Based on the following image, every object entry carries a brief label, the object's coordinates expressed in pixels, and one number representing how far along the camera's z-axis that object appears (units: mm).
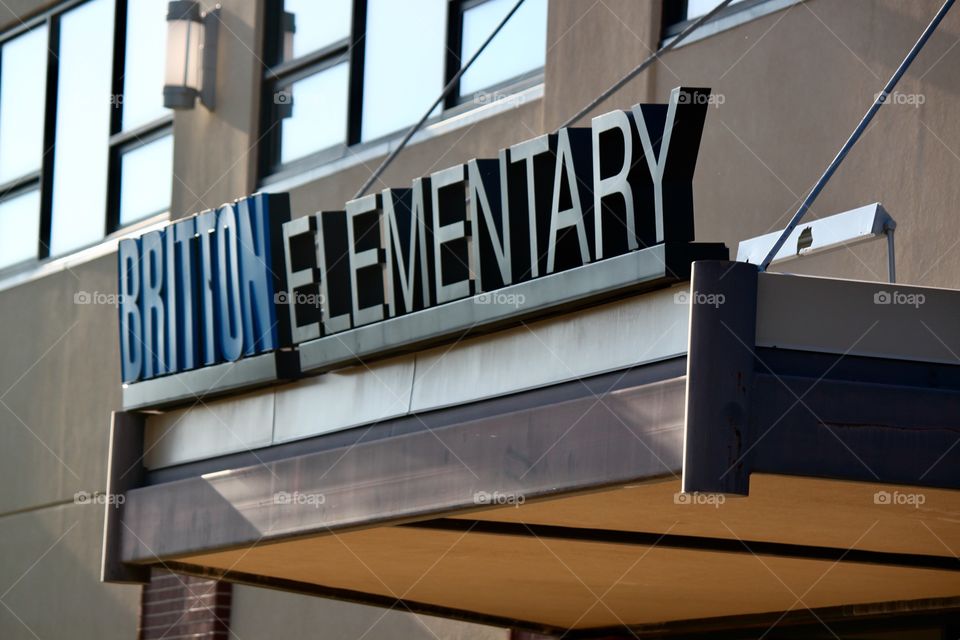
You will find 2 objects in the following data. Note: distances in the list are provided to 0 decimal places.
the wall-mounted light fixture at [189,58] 23327
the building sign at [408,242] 10508
